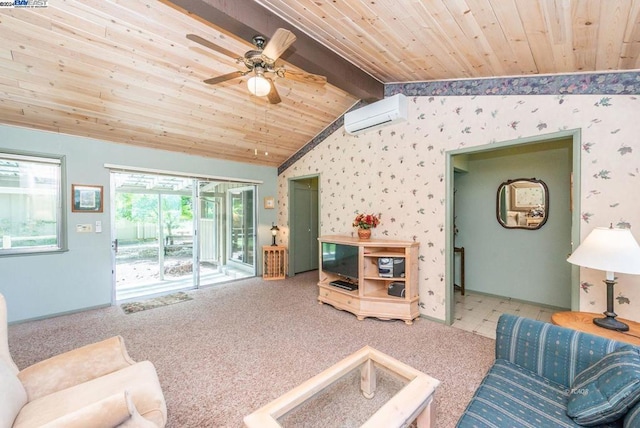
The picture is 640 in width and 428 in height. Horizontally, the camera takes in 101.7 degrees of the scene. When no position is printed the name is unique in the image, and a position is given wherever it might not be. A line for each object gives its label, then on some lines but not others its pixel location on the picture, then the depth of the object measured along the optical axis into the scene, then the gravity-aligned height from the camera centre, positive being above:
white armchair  1.01 -0.93
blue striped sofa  1.25 -0.99
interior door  5.78 -0.28
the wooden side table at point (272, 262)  5.50 -1.06
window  3.34 +0.12
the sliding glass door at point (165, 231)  4.41 -0.35
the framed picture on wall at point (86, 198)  3.68 +0.21
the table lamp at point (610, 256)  1.72 -0.30
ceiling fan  1.91 +1.21
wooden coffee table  1.25 -1.00
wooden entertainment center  3.28 -1.03
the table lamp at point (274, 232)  5.62 -0.43
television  3.66 -0.70
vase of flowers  3.77 -0.18
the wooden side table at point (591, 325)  1.69 -0.81
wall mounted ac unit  3.50 +1.40
